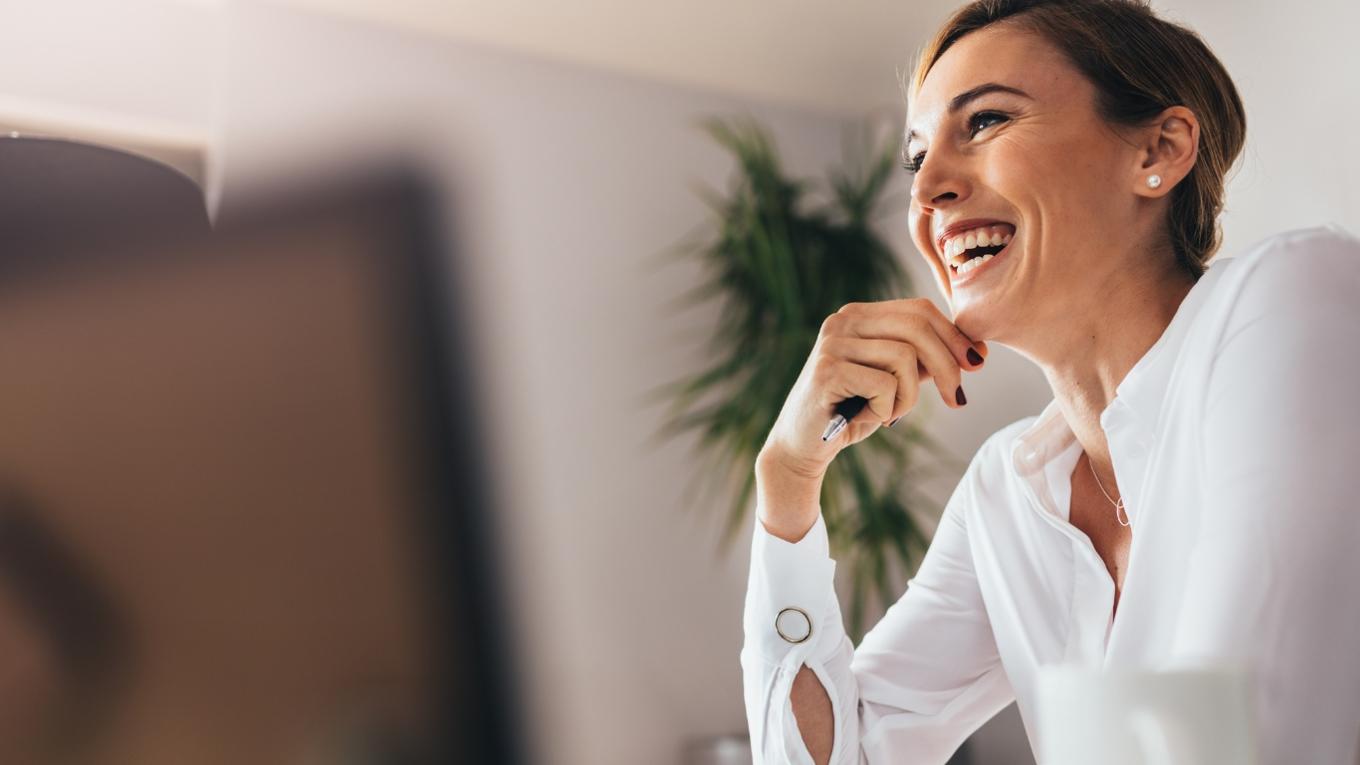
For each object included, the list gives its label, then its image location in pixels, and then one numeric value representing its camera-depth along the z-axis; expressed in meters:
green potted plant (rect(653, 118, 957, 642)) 2.72
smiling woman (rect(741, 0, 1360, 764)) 0.89
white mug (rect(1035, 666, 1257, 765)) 0.35
